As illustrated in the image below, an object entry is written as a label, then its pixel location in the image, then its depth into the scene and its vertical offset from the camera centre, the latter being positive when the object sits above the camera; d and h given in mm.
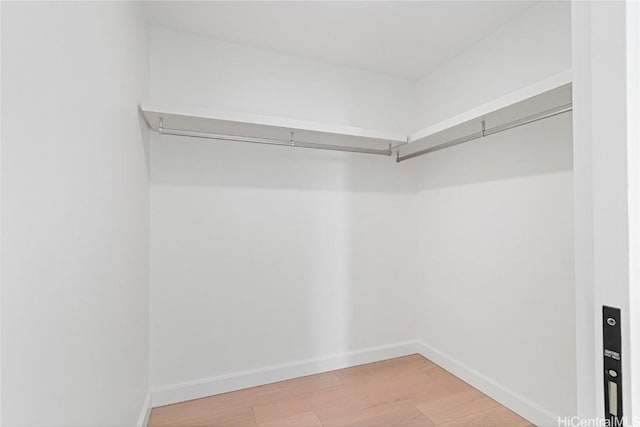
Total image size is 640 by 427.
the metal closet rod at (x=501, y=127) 1595 +526
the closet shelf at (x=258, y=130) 1839 +583
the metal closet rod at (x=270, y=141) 2023 +533
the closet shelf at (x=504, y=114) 1468 +574
